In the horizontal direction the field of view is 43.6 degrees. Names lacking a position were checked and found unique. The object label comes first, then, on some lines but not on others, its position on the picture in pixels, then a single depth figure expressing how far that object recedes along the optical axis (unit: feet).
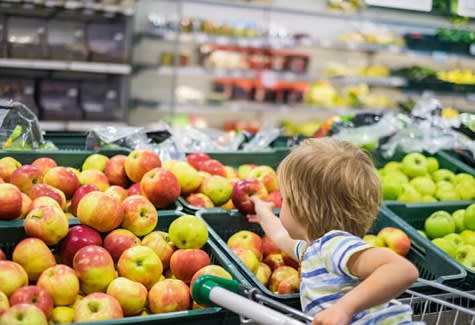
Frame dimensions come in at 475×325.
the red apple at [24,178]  6.08
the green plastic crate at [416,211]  6.93
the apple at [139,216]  5.70
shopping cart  3.59
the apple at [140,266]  5.05
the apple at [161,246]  5.49
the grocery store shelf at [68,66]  16.40
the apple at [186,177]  6.98
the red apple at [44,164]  6.60
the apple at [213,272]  4.99
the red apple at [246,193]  6.73
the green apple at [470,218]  7.33
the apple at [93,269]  4.89
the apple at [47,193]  5.84
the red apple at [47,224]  5.10
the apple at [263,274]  5.94
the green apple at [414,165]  8.78
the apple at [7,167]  6.21
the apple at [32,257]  4.91
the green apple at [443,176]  8.71
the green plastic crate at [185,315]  4.33
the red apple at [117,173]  6.94
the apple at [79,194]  6.01
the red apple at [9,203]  5.29
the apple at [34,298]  4.35
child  4.27
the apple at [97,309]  4.40
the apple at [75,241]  5.22
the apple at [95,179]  6.65
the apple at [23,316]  3.99
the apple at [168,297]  4.80
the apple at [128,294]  4.79
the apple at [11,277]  4.51
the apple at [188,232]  5.45
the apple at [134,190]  6.52
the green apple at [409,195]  8.16
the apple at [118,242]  5.35
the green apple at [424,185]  8.39
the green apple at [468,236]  7.08
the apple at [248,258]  5.81
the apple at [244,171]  7.93
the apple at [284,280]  5.55
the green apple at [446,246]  6.81
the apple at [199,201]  6.81
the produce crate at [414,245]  6.13
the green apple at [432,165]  9.04
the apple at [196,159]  7.82
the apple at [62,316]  4.53
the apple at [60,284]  4.64
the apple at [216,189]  7.02
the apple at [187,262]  5.21
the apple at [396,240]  6.69
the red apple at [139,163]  6.68
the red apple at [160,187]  6.30
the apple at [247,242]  6.23
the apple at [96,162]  7.11
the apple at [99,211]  5.39
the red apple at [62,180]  6.21
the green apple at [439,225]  7.30
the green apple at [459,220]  7.47
